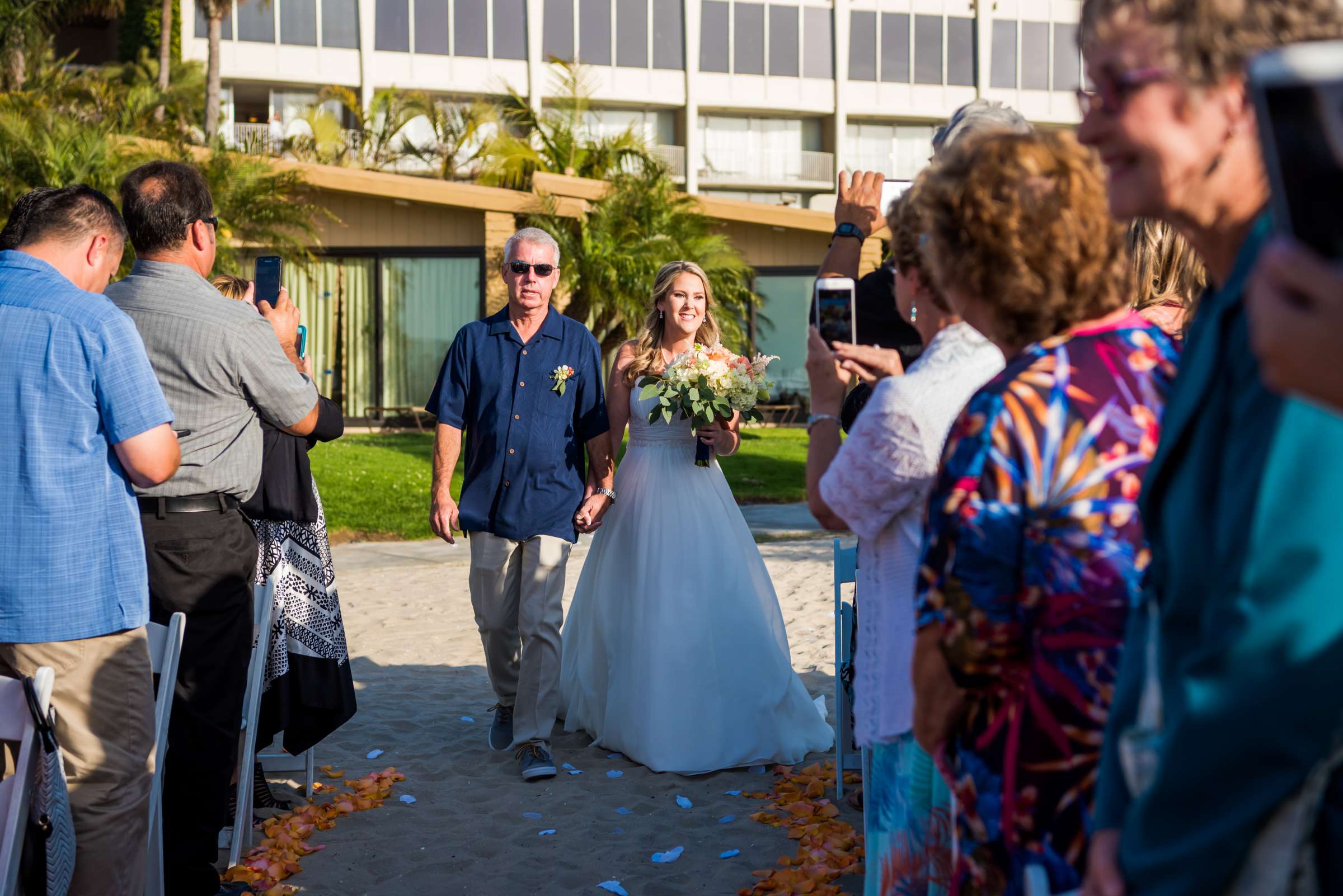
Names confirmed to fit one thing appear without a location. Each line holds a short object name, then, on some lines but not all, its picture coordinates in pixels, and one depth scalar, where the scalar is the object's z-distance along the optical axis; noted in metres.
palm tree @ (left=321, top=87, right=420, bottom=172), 32.19
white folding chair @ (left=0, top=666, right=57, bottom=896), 2.53
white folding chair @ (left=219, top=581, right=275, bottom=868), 4.04
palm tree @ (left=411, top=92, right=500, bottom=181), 29.81
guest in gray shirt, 3.63
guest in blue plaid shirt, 2.91
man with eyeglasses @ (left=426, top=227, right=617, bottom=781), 5.23
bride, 5.12
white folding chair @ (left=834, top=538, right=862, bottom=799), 4.55
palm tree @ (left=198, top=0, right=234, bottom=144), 27.66
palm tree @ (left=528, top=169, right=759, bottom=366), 18.77
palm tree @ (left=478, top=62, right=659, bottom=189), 20.75
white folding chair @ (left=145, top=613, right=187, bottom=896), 3.18
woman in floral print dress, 1.69
